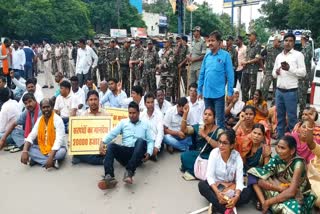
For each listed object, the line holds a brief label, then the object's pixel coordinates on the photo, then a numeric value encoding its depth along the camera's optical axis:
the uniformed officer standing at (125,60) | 7.65
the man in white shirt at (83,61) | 7.37
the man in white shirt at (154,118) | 4.04
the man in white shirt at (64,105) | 5.16
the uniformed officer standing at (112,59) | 8.07
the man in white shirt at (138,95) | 5.03
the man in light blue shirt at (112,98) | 5.56
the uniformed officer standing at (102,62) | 8.51
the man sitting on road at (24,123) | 4.24
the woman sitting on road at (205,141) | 3.47
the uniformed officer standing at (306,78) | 5.75
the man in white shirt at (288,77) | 3.95
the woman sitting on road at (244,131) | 3.36
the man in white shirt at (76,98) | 5.06
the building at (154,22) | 46.63
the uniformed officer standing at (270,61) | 6.01
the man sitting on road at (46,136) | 3.94
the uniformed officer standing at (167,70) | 6.54
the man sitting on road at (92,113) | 4.00
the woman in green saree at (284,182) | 2.72
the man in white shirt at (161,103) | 4.83
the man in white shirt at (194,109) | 4.63
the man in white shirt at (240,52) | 6.84
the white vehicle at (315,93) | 4.59
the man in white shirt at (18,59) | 8.56
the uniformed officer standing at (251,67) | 6.32
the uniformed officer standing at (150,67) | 6.91
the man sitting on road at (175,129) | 4.32
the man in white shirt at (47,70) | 9.78
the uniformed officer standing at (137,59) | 7.23
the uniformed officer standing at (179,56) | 6.50
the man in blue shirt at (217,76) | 3.95
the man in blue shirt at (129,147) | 3.34
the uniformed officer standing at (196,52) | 5.97
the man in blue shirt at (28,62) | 9.26
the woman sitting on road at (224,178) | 2.86
